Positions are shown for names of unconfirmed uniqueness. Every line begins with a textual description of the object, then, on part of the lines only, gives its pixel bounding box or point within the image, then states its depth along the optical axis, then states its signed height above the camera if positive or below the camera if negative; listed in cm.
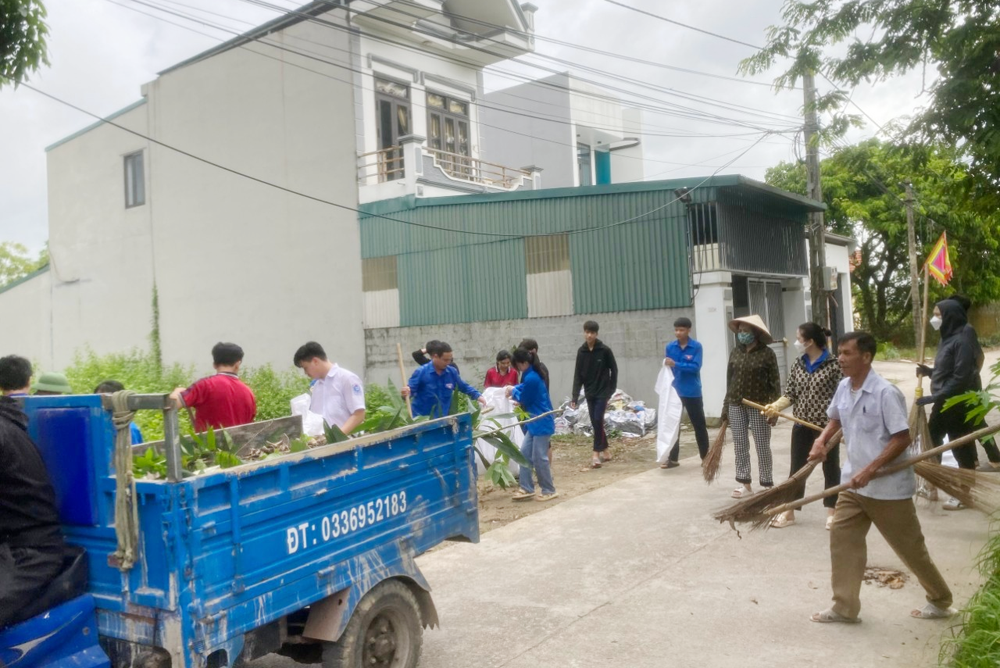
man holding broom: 474 -89
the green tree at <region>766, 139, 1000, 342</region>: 2902 +322
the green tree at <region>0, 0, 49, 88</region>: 791 +312
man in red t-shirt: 564 -22
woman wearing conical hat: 778 -45
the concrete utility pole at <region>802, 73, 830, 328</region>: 1573 +195
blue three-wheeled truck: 323 -80
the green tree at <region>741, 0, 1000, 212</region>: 851 +297
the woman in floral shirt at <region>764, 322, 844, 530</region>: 680 -44
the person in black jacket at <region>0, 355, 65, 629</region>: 321 -55
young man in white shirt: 595 -20
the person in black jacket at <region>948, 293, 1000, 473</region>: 748 -23
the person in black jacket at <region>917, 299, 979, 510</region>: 741 -40
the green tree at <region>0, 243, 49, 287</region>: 5391 +718
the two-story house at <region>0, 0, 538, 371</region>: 1853 +461
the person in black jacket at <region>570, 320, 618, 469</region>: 1037 -33
